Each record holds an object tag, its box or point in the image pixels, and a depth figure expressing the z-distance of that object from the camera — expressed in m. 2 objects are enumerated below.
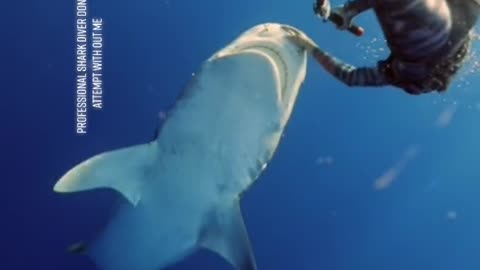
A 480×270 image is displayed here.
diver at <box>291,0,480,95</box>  2.30
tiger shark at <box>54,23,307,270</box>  2.44
